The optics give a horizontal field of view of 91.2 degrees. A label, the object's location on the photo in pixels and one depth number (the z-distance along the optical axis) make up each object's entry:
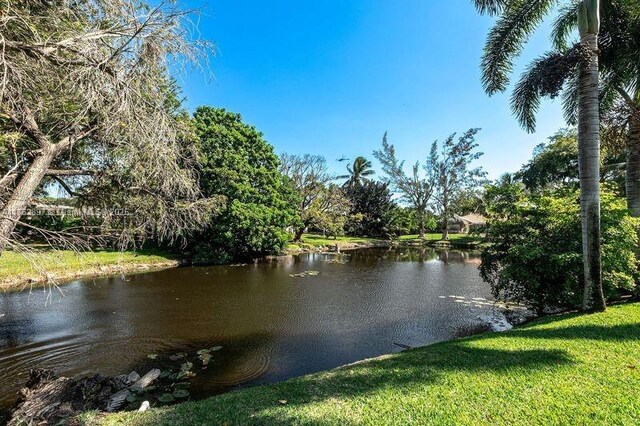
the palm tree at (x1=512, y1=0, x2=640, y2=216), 7.39
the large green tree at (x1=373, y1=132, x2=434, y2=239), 41.97
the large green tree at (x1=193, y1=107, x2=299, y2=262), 20.50
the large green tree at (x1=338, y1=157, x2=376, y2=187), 50.38
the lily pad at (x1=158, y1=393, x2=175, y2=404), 5.33
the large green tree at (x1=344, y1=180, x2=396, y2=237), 43.56
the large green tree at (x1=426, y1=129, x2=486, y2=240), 38.56
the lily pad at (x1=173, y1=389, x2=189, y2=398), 5.48
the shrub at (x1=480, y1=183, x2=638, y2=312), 7.95
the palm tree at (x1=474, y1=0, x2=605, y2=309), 7.03
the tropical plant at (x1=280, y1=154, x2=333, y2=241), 35.28
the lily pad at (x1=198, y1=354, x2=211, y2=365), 6.97
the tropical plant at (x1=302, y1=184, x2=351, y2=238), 34.72
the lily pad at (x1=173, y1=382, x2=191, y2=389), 5.88
